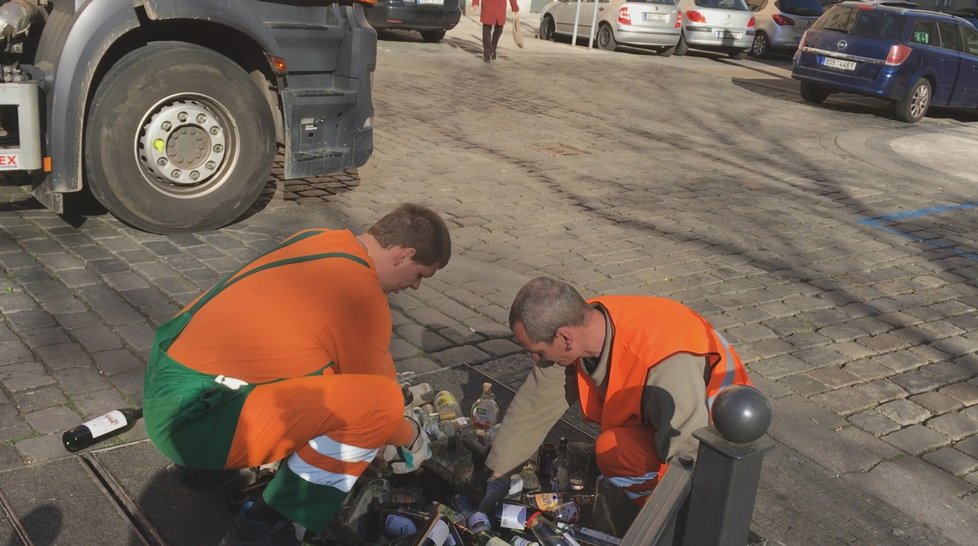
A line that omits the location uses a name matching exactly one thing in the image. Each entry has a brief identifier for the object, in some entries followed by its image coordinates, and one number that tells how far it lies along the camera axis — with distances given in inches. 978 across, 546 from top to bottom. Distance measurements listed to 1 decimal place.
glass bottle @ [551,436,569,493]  155.8
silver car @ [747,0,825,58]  898.7
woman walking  653.3
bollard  86.2
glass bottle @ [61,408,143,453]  151.3
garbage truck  226.4
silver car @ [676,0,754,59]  825.5
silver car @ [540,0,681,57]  800.3
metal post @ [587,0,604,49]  804.0
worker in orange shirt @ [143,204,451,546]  118.6
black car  674.2
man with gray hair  124.6
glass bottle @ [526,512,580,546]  133.5
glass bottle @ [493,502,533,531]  139.3
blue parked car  557.3
